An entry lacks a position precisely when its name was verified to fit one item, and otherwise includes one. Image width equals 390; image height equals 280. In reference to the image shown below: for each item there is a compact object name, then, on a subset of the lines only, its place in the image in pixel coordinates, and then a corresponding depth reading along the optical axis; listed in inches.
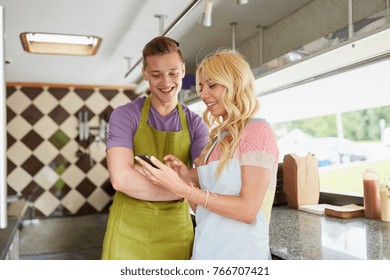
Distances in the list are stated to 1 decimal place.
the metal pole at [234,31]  56.6
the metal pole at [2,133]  30.4
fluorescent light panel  73.6
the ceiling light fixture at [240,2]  43.0
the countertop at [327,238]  35.3
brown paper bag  57.0
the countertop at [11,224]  50.3
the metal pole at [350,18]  41.1
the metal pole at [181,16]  46.2
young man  38.6
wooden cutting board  49.8
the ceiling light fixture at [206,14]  46.5
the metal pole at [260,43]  59.6
